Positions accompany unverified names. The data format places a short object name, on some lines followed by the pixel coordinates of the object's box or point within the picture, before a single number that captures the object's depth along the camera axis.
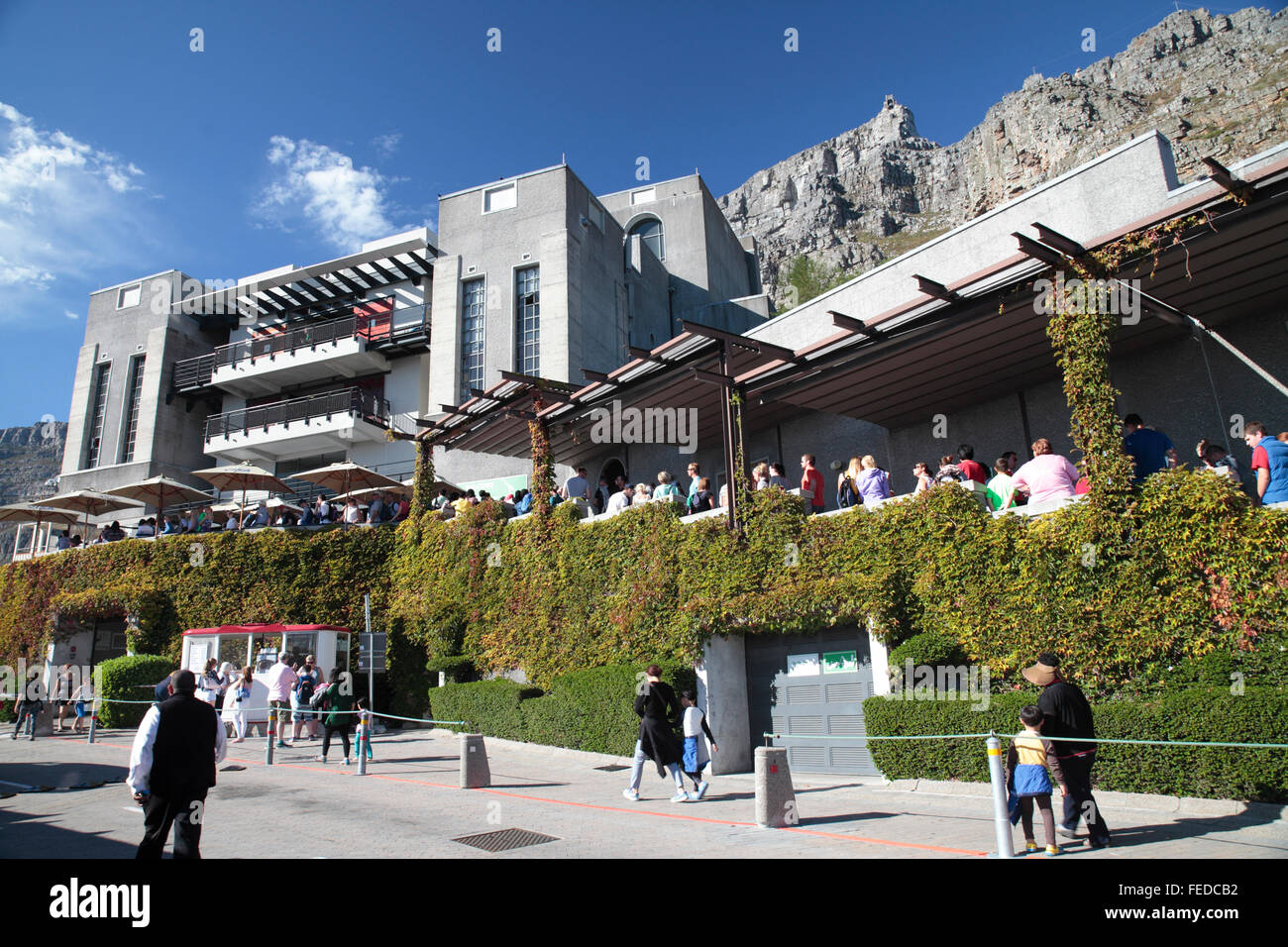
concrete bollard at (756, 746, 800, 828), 8.30
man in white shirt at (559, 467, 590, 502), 18.41
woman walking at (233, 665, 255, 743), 17.28
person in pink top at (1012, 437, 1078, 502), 10.50
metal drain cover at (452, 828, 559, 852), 7.43
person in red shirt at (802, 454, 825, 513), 13.55
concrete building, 28.59
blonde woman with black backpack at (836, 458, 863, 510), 12.82
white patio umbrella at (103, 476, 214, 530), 24.83
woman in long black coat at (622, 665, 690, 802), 9.94
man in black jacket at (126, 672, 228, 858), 5.98
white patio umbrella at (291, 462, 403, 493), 23.92
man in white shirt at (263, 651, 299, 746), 16.77
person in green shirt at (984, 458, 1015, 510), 11.09
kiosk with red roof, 19.12
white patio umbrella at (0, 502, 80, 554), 26.48
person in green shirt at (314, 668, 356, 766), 13.66
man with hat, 6.67
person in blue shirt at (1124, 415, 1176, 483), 10.12
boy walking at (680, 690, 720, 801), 10.12
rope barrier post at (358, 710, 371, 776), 12.67
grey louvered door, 12.36
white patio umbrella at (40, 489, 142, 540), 26.10
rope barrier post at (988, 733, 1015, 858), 6.15
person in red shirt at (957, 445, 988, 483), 12.01
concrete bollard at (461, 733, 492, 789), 11.21
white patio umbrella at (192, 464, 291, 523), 24.22
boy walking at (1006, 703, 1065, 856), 6.55
